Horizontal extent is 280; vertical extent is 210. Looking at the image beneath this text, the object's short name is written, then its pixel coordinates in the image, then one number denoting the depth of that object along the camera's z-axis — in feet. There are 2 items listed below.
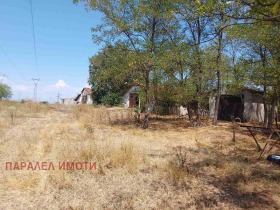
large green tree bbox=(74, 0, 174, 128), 46.55
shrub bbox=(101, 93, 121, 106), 132.86
